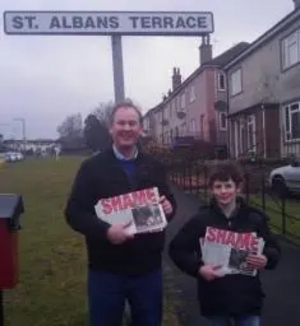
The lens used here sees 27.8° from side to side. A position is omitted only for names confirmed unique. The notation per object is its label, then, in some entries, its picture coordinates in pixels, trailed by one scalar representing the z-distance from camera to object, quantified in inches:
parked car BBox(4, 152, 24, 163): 3259.1
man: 148.6
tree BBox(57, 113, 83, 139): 5004.9
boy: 152.4
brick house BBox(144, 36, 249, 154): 1815.9
